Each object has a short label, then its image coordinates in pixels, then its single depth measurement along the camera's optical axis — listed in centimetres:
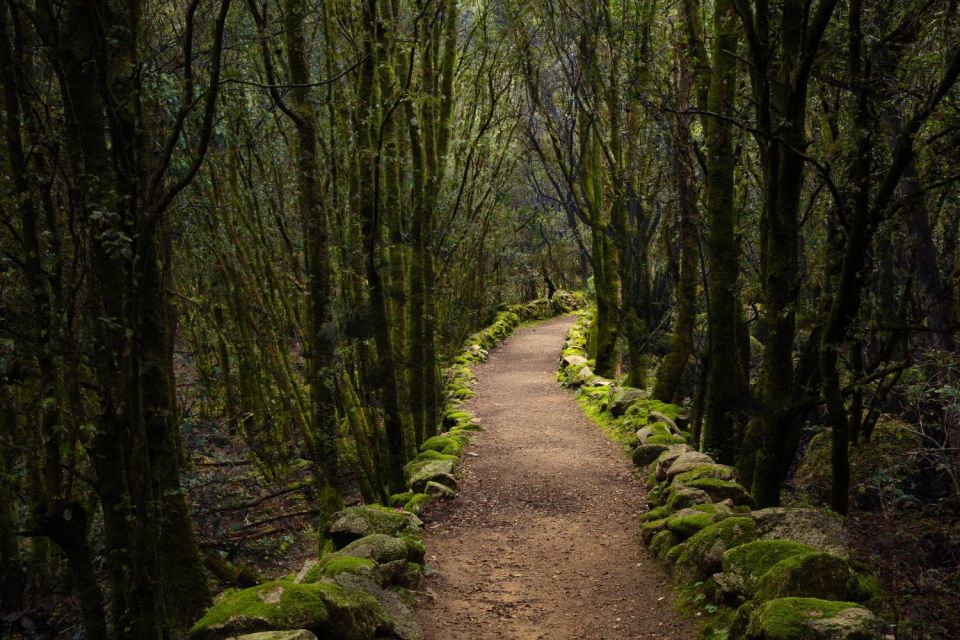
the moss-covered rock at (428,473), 802
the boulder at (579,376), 1427
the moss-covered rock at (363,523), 579
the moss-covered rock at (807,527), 451
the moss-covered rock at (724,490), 598
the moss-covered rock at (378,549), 533
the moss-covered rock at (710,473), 649
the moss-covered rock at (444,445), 937
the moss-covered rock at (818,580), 387
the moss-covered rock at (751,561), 427
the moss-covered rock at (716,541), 484
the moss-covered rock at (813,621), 326
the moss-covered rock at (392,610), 448
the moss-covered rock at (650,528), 622
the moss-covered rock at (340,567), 475
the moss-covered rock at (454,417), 1159
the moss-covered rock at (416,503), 736
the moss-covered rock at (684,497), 607
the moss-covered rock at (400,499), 763
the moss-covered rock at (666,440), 834
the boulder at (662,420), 905
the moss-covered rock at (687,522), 554
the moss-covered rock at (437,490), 780
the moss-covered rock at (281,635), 346
